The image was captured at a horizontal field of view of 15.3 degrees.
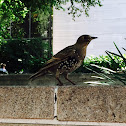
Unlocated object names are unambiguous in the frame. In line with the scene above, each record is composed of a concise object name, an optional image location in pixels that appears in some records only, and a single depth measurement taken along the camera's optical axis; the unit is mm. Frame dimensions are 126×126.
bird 1708
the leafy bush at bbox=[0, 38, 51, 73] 6742
